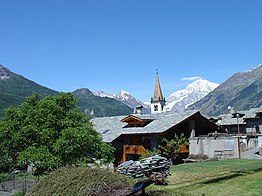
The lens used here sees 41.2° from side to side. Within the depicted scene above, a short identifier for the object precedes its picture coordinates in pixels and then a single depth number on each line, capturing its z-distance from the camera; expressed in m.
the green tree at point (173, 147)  33.59
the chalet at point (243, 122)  60.25
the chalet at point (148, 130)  35.47
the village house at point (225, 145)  29.25
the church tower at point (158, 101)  79.00
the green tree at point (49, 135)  17.58
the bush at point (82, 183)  8.36
